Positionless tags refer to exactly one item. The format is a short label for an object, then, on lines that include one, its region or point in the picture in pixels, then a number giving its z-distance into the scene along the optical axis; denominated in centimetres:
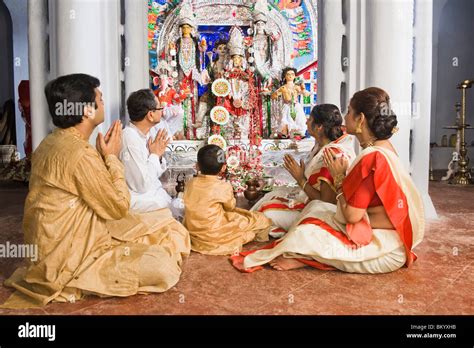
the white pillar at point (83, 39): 447
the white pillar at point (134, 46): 518
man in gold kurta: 253
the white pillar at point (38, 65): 472
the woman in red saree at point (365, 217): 289
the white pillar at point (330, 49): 515
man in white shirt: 358
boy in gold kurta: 360
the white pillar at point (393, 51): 470
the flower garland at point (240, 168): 623
